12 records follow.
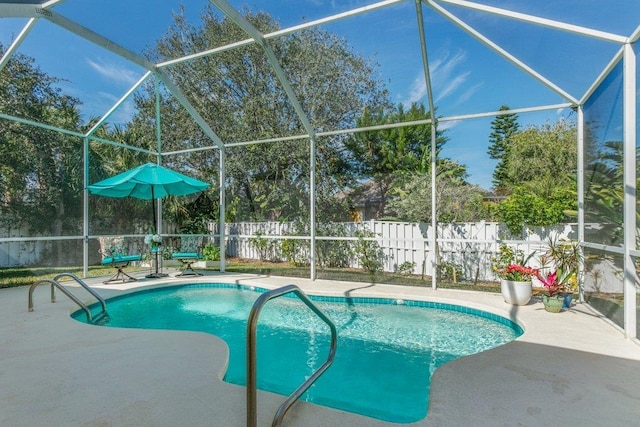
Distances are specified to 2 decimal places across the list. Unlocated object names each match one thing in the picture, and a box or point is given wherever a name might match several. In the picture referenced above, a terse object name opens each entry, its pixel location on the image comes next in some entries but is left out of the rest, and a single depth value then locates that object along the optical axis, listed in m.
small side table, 7.68
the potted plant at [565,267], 4.85
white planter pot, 5.03
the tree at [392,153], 7.72
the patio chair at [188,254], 7.90
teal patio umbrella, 6.79
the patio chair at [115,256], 7.13
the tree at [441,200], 7.26
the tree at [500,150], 7.60
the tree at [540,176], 6.38
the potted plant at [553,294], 4.65
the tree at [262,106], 9.54
